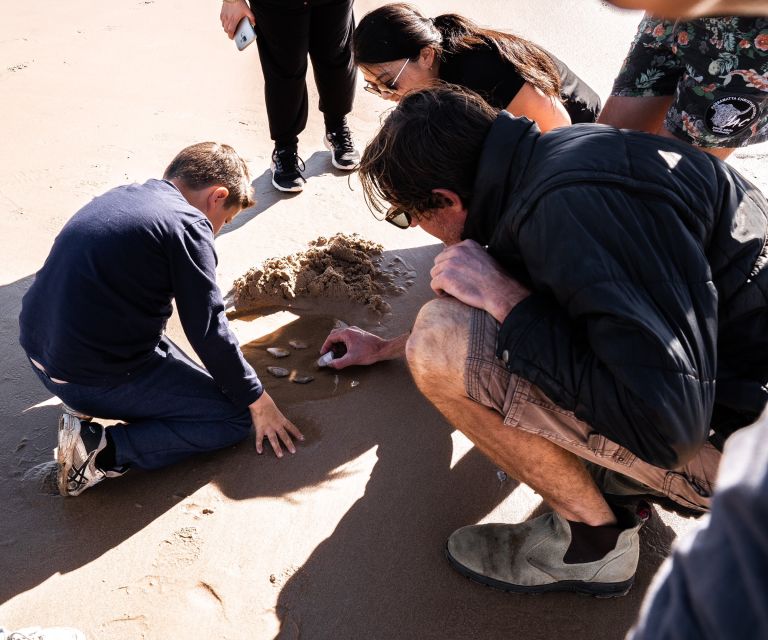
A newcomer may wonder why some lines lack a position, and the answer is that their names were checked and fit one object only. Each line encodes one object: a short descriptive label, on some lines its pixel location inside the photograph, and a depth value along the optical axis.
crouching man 1.45
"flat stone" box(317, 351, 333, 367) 2.55
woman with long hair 2.66
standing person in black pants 3.34
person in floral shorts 2.19
